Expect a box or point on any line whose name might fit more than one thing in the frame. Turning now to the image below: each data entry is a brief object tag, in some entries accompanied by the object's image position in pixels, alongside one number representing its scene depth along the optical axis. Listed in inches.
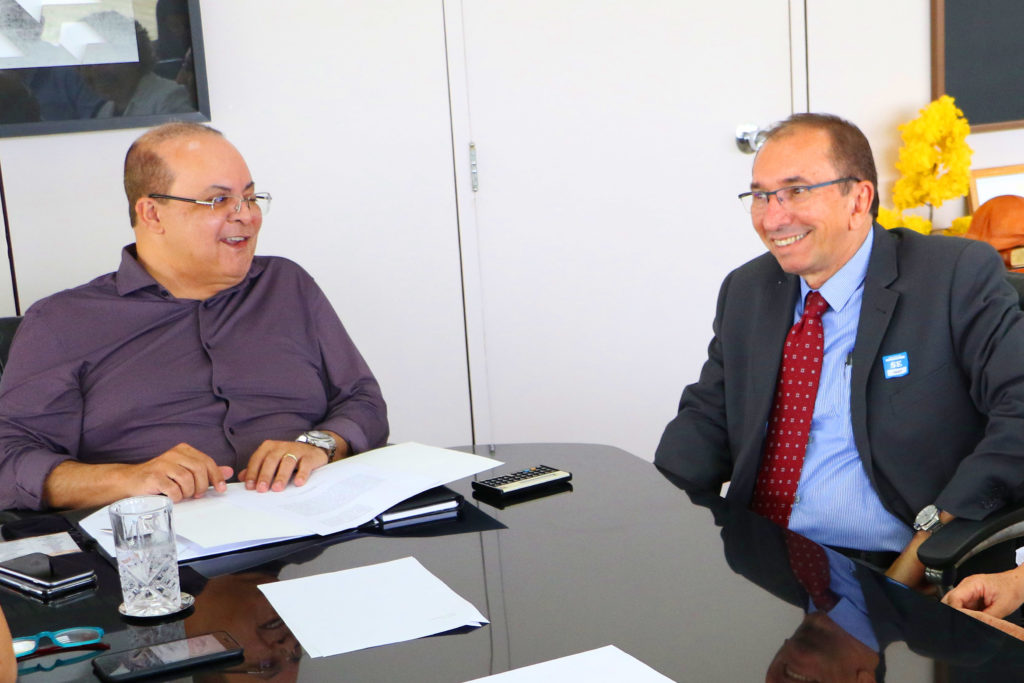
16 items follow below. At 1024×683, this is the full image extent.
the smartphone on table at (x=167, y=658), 40.6
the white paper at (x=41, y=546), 56.8
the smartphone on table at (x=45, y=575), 50.6
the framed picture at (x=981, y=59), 141.6
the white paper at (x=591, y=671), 38.9
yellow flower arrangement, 134.5
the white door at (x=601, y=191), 125.8
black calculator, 64.6
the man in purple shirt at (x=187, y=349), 82.0
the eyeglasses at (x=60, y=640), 43.5
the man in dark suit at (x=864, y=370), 69.1
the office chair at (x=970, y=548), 58.9
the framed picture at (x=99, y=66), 104.7
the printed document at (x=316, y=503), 56.8
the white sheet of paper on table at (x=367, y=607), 43.9
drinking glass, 47.5
